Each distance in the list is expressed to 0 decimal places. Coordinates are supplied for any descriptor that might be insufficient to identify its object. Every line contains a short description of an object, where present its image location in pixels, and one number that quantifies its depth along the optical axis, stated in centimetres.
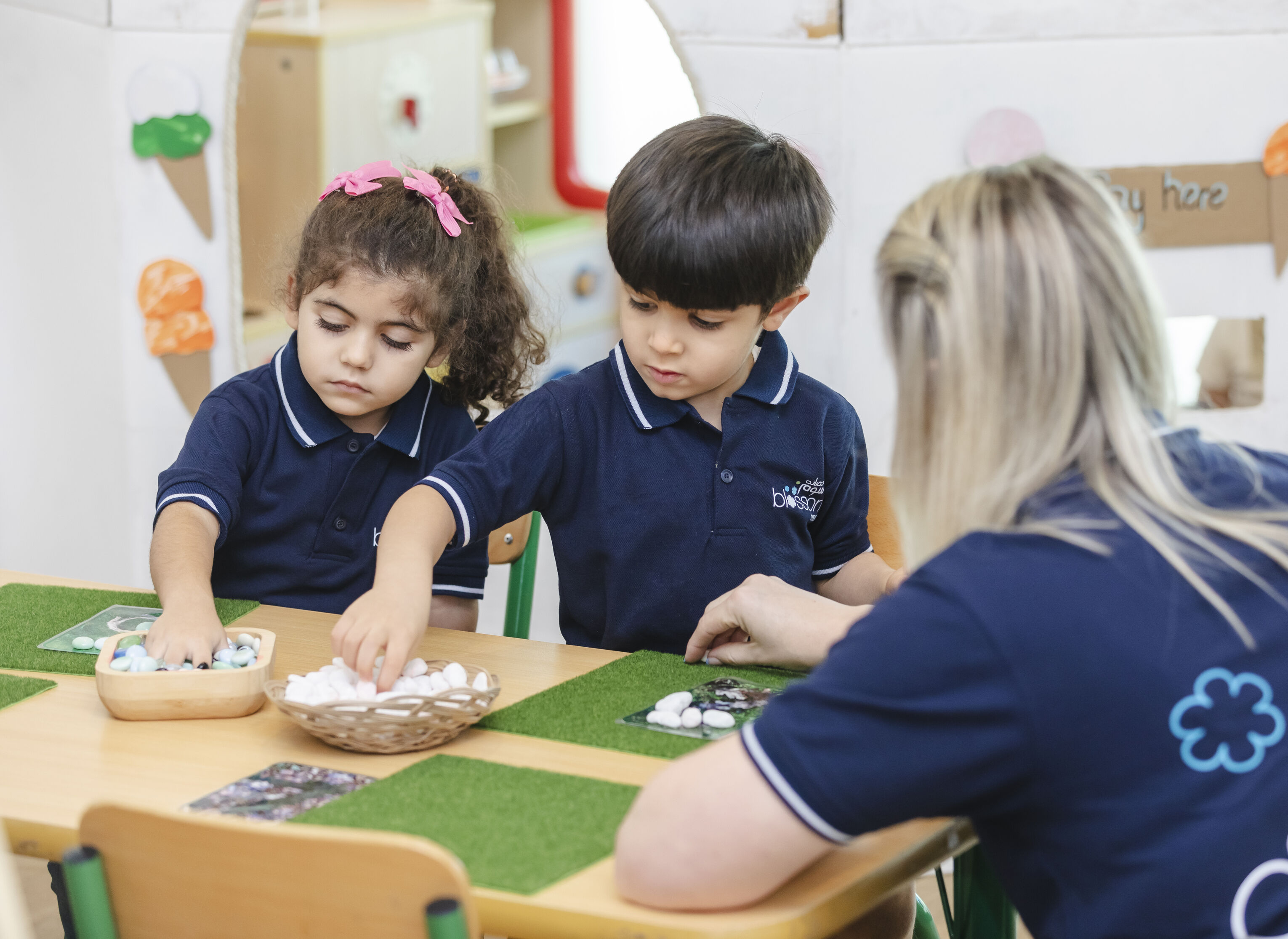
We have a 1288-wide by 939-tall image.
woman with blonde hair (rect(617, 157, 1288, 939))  208
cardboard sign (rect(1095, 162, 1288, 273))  299
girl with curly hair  262
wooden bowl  233
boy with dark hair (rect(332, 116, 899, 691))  249
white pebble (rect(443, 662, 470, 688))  233
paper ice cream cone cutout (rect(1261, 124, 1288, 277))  297
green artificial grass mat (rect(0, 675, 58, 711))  237
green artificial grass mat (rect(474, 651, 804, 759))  230
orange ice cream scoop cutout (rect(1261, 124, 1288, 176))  297
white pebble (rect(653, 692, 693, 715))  234
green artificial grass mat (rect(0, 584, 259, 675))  243
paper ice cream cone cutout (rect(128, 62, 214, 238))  313
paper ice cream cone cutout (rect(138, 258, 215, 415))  317
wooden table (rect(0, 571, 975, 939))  212
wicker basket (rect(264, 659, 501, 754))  225
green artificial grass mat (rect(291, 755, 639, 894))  215
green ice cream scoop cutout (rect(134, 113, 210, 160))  314
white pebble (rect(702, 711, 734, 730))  232
